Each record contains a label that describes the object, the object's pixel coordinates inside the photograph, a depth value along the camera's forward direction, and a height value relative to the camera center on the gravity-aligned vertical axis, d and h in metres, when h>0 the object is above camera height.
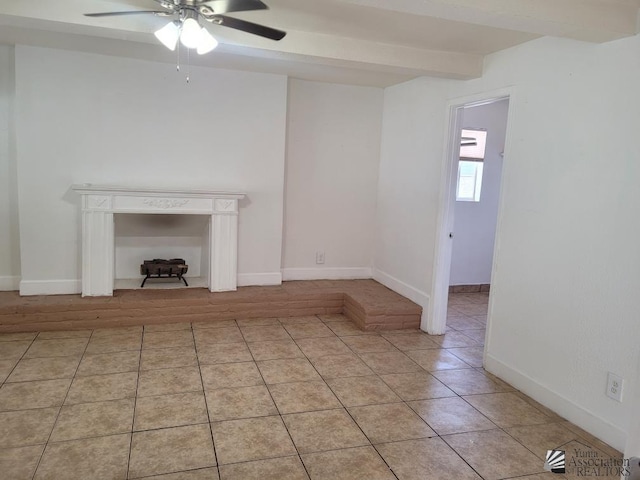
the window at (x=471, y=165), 5.57 +0.32
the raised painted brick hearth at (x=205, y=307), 3.88 -1.19
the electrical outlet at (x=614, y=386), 2.49 -1.01
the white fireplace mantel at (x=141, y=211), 4.11 -0.41
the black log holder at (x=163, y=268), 4.45 -0.92
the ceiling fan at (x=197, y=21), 2.16 +0.79
